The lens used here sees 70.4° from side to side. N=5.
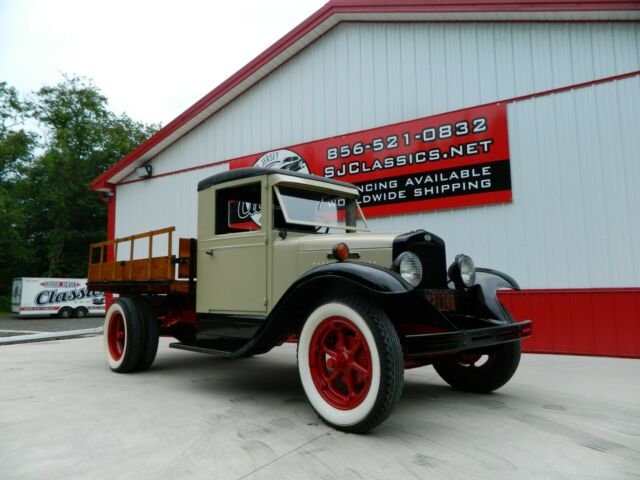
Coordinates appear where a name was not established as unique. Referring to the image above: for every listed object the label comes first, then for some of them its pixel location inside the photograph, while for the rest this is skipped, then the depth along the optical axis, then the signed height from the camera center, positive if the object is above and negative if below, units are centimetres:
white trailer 1867 -54
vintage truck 284 -13
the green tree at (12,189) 2464 +590
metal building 601 +245
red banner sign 687 +199
